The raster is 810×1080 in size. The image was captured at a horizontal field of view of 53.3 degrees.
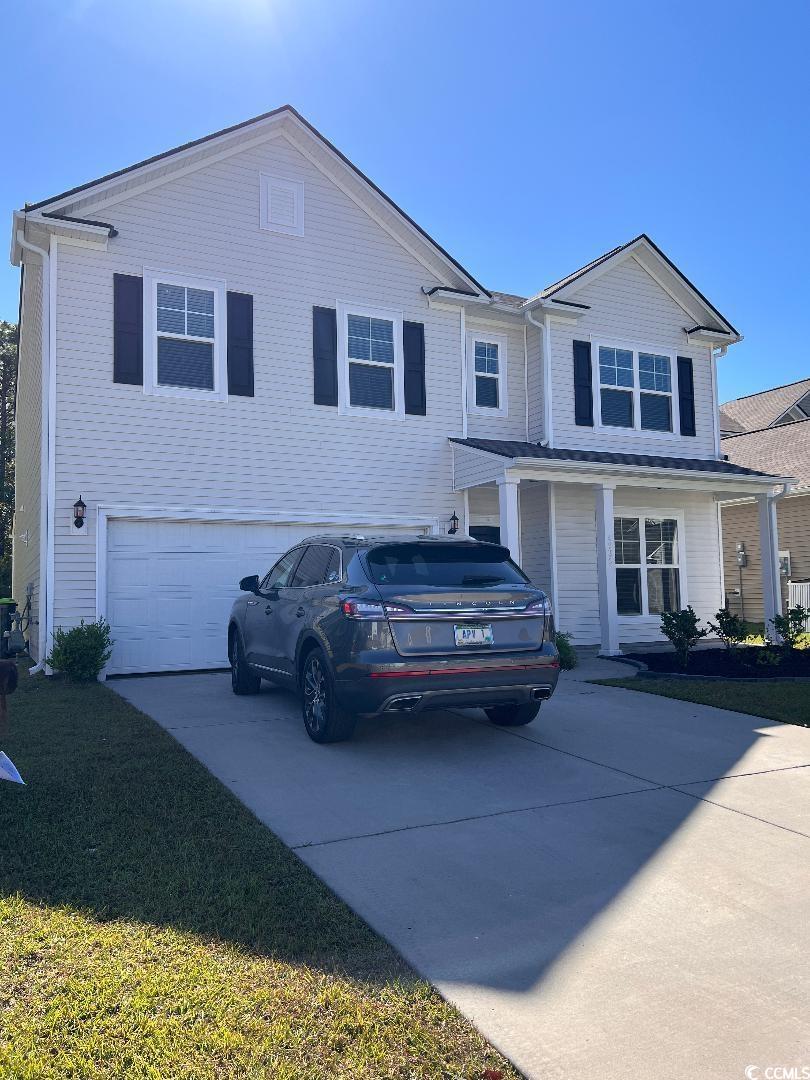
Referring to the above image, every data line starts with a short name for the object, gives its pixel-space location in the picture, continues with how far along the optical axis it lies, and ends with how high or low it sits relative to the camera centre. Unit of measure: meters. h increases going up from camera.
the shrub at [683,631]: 11.41 -0.84
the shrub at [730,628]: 12.30 -0.86
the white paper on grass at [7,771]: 4.37 -1.01
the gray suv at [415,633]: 5.96 -0.43
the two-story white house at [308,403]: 11.19 +2.85
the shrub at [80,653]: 10.09 -0.88
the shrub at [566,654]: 11.39 -1.13
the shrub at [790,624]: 12.32 -0.83
